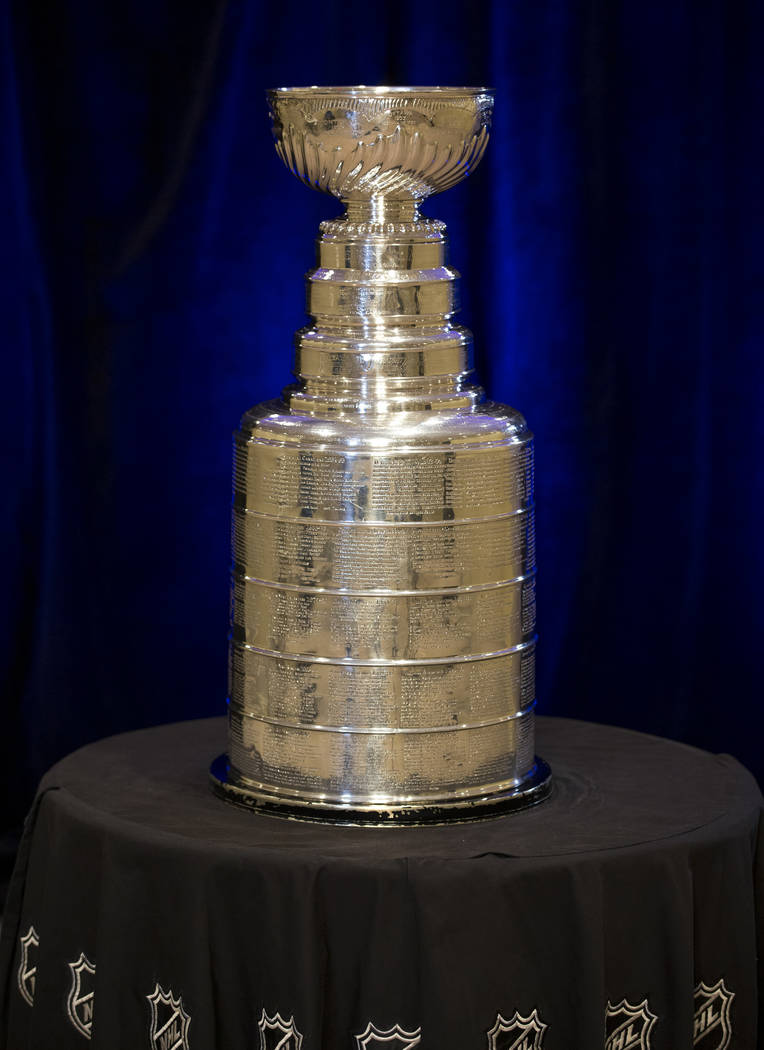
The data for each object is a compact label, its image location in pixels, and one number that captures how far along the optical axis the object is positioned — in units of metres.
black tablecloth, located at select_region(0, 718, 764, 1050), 2.12
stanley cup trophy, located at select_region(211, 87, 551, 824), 2.28
